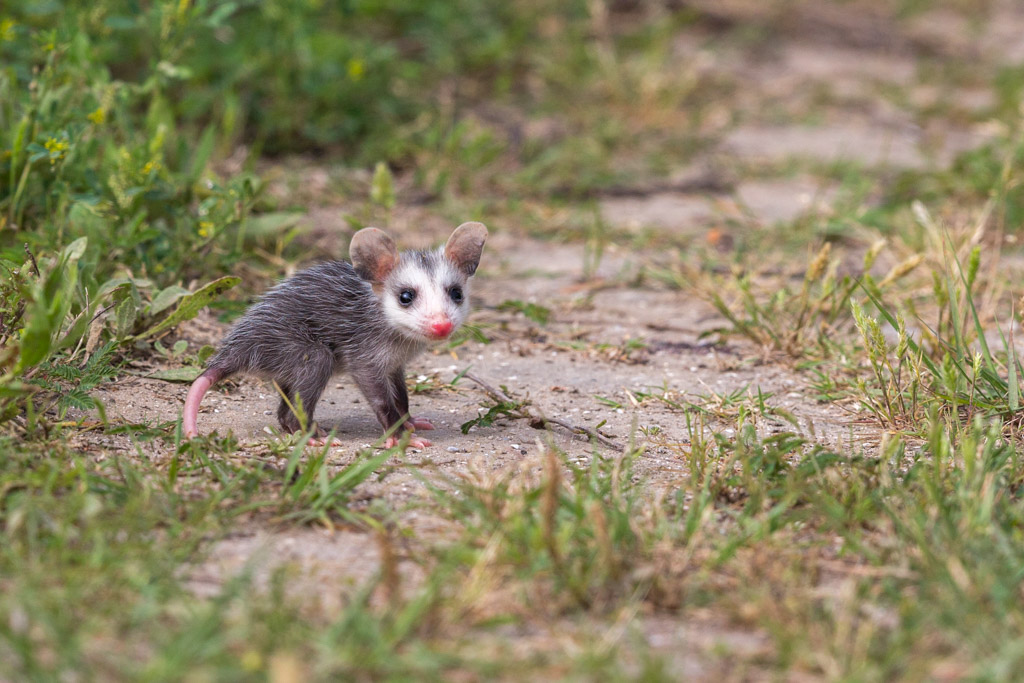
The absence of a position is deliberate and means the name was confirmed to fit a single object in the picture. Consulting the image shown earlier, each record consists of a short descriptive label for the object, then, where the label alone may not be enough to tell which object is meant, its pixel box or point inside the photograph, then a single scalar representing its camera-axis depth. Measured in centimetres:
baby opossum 810
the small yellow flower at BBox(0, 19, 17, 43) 996
